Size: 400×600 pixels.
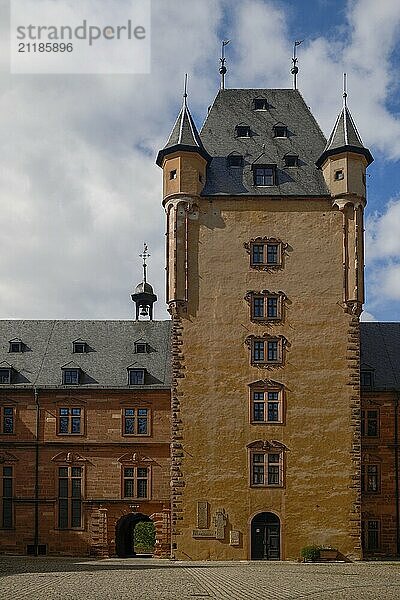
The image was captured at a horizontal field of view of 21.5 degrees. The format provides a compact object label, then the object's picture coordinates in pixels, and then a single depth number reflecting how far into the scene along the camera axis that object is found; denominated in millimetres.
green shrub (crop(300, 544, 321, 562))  48906
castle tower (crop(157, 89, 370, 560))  50000
